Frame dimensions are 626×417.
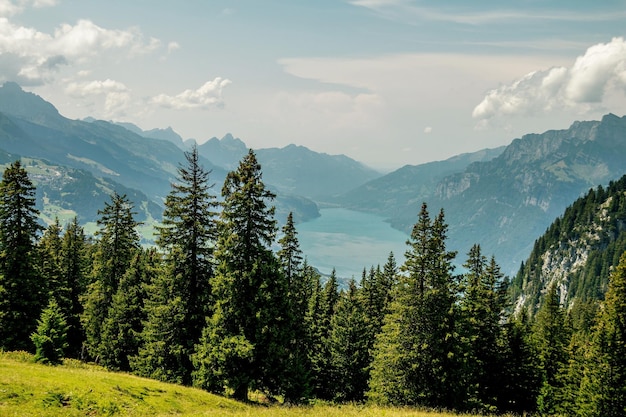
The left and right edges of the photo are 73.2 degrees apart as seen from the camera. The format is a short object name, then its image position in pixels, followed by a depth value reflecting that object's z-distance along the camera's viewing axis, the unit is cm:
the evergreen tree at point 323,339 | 5276
